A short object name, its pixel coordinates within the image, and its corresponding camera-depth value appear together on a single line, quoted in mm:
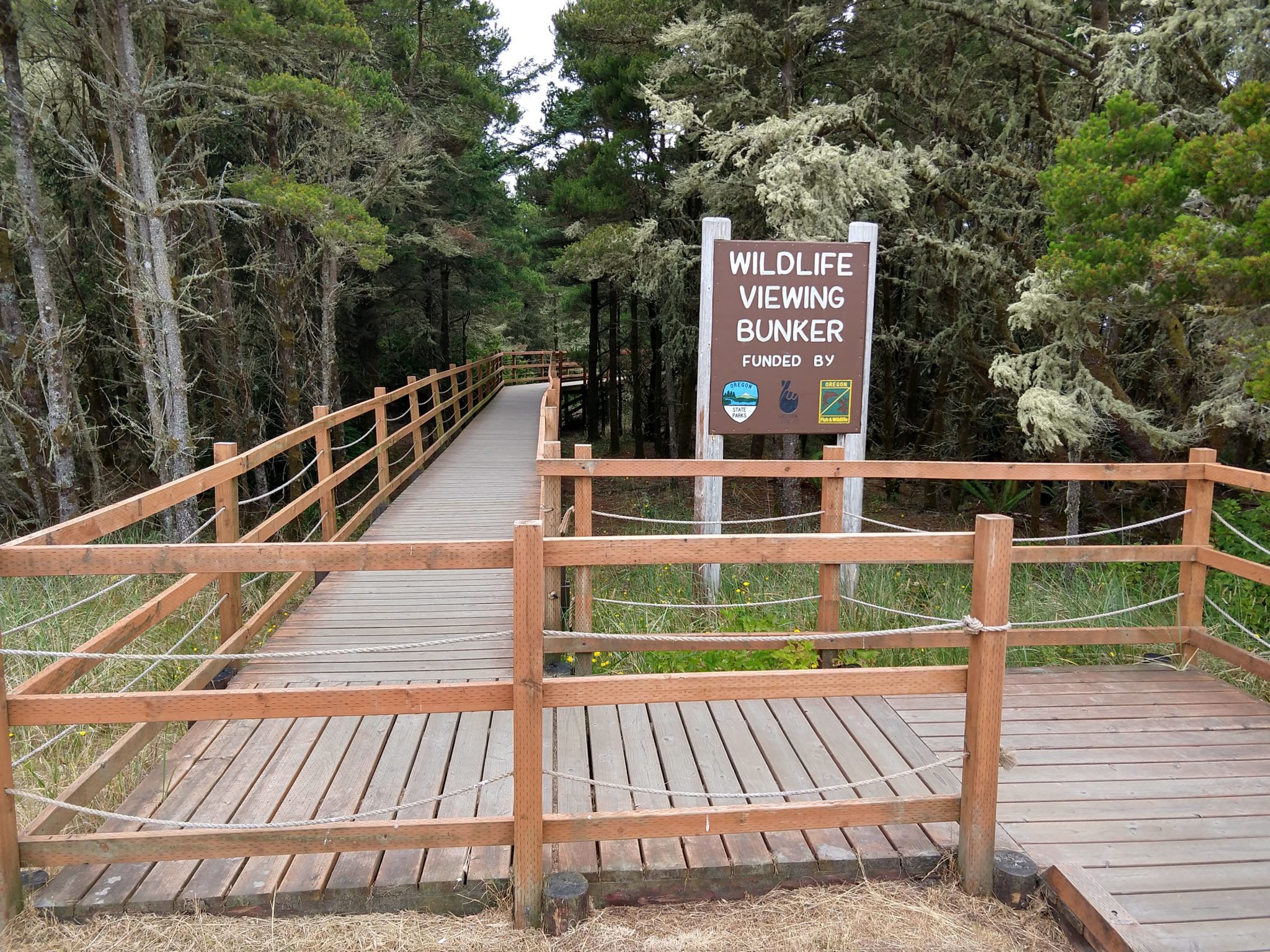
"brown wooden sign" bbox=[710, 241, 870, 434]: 6094
